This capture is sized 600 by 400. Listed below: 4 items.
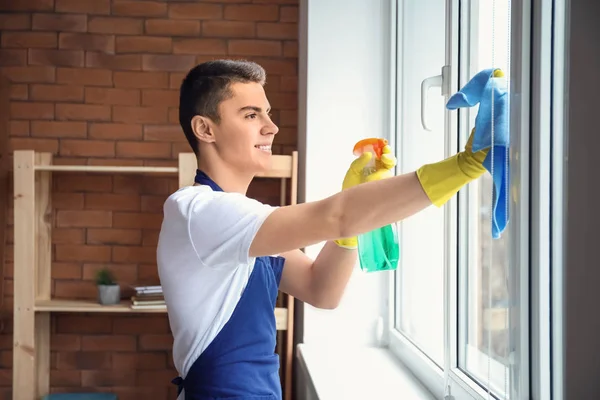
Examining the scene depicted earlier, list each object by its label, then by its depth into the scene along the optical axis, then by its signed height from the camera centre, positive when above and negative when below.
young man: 1.09 -0.05
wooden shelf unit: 2.72 -0.34
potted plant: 2.90 -0.36
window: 1.13 -0.08
